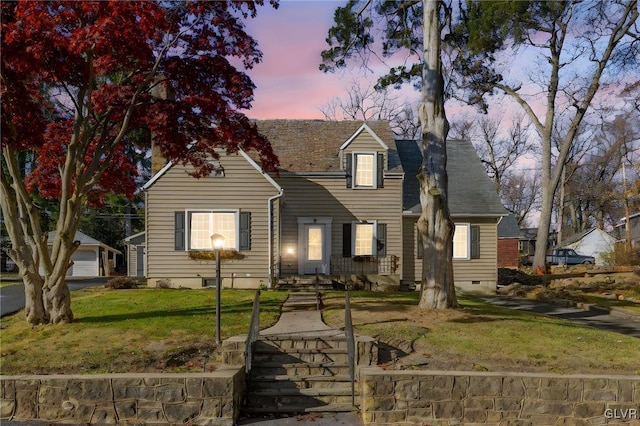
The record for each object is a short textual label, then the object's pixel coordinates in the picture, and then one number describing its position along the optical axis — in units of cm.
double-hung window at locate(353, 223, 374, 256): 1912
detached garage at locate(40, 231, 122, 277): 3381
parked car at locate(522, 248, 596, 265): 3812
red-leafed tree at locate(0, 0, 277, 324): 859
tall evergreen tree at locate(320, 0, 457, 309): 1127
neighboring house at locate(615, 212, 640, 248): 4074
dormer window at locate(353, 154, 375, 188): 1933
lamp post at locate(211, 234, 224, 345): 830
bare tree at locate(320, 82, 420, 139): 3742
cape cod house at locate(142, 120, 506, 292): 1761
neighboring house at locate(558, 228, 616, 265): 4644
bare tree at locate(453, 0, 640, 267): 1778
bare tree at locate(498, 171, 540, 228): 5269
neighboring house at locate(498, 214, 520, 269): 3722
